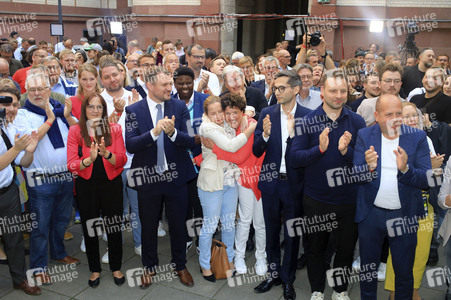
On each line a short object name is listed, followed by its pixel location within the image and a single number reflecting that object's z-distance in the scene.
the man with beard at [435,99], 5.54
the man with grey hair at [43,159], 4.41
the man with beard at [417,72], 7.91
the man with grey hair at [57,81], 5.76
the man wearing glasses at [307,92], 5.36
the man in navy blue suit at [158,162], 4.26
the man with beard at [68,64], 6.87
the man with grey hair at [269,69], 6.32
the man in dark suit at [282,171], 4.24
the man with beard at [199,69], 6.33
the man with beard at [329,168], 3.80
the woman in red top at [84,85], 5.19
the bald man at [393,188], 3.58
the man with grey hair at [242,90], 5.25
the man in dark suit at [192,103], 5.04
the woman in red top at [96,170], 4.29
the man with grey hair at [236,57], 9.05
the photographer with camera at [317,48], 7.18
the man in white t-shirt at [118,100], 5.08
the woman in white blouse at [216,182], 4.39
